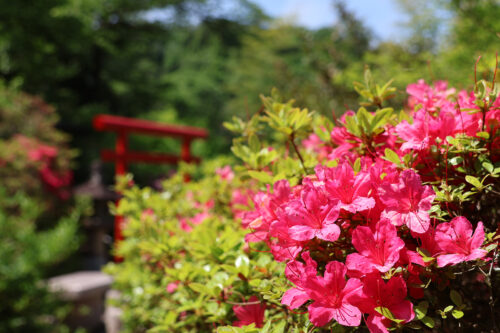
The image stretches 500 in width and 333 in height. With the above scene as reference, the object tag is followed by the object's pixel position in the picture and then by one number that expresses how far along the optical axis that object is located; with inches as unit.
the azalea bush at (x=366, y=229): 26.7
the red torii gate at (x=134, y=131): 207.0
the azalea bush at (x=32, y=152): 257.8
